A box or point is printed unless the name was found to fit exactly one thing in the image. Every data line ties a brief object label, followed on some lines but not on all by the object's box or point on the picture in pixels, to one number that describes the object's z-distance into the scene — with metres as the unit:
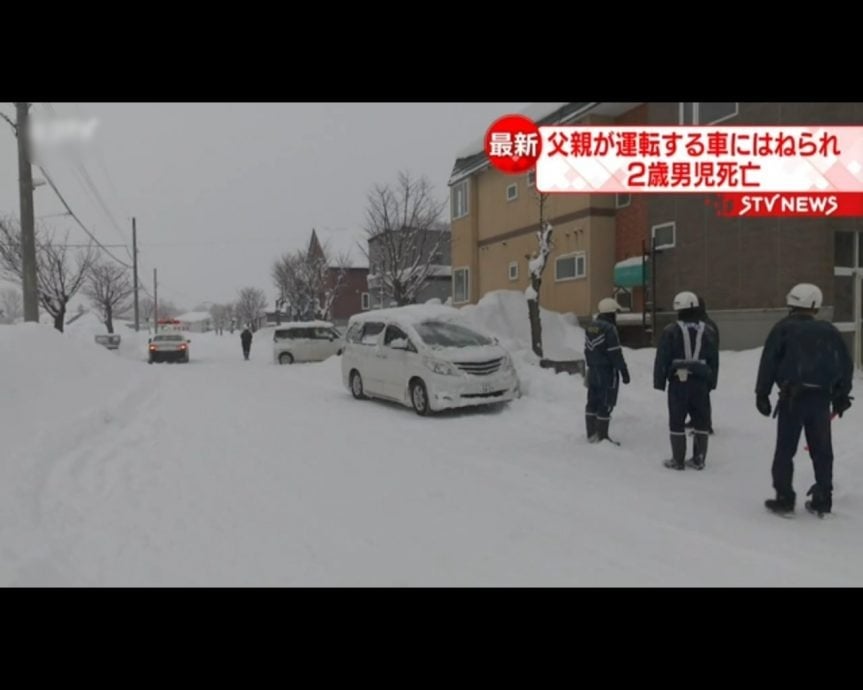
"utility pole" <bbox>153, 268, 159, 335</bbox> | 46.14
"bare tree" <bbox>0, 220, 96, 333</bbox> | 27.98
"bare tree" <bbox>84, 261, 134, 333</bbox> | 42.28
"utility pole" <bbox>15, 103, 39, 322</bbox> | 12.59
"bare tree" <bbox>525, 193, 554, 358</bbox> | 14.27
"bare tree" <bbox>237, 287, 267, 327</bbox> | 74.62
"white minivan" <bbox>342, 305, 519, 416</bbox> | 8.48
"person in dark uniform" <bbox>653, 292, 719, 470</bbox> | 5.49
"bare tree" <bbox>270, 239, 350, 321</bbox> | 38.66
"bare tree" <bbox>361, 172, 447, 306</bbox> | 24.22
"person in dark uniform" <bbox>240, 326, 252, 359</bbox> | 25.74
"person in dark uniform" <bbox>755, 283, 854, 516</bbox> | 4.11
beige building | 17.47
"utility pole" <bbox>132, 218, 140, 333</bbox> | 35.72
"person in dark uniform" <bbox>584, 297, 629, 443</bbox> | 6.61
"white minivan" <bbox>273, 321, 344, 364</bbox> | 20.64
